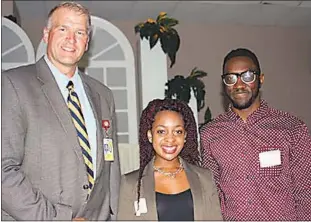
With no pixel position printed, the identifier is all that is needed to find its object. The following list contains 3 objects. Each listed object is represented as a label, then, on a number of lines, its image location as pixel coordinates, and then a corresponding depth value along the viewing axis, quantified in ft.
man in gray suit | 5.32
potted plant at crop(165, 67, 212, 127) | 8.68
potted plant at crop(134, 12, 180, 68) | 10.94
